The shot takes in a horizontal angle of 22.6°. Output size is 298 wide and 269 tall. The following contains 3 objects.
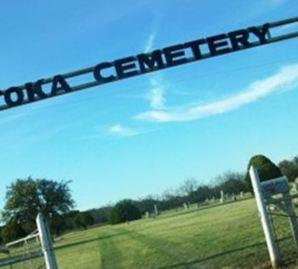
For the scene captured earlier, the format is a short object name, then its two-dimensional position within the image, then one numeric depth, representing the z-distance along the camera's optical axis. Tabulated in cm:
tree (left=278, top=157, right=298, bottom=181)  5972
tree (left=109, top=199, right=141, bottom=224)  5981
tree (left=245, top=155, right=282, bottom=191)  3841
